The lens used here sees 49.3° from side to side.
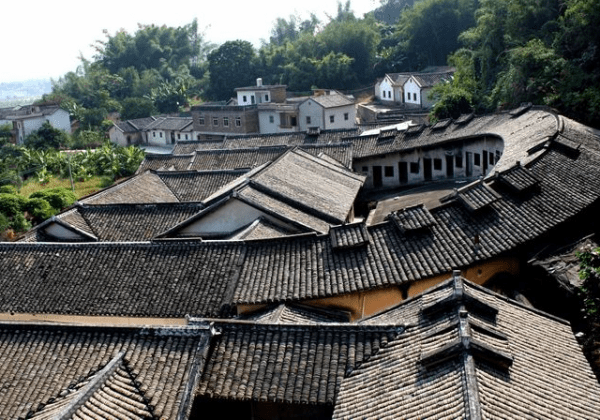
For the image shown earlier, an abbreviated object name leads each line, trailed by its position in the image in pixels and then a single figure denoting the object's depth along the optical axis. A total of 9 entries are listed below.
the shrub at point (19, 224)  43.03
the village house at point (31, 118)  80.69
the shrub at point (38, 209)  45.50
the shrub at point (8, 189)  53.60
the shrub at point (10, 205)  43.59
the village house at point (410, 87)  69.94
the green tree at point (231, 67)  91.69
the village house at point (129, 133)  79.50
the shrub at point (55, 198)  47.59
